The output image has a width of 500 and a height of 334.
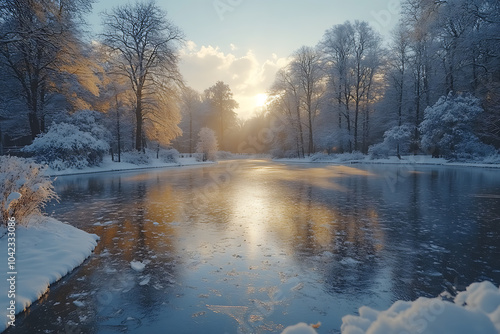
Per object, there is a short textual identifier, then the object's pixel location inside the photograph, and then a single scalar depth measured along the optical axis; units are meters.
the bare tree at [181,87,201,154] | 52.28
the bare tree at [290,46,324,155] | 41.03
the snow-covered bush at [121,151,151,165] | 27.89
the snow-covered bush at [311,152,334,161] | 37.69
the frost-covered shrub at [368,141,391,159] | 33.59
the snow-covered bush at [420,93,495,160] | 25.09
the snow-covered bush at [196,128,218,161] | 38.94
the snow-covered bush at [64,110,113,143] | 24.88
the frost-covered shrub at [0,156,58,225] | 4.84
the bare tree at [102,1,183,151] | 26.59
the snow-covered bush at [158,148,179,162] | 33.25
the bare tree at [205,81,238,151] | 62.72
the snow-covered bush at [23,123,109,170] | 19.84
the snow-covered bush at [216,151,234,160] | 53.16
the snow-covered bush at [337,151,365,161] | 34.69
